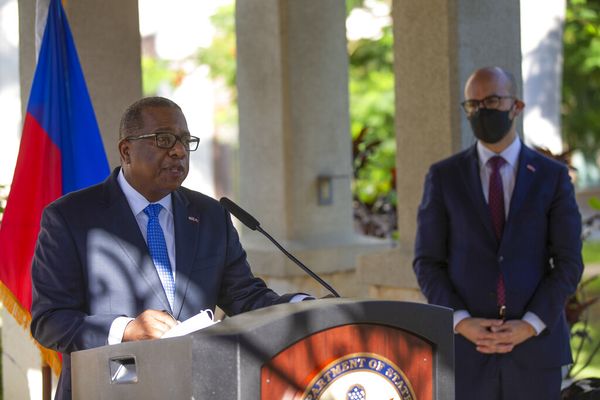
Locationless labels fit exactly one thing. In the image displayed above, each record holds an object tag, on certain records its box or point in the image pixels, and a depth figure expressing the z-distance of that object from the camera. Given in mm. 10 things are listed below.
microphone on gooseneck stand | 6053
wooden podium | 4170
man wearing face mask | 8106
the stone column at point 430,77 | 10917
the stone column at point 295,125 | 14874
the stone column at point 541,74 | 15685
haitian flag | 8156
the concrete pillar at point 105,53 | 10462
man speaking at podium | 5818
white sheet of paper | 4999
